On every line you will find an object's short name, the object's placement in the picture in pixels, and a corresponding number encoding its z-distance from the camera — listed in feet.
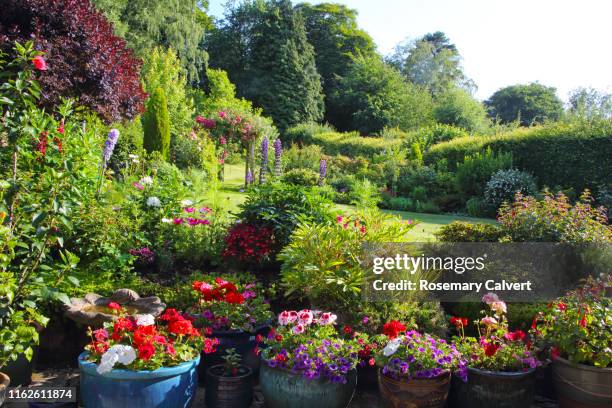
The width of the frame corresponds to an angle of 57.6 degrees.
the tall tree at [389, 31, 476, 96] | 141.79
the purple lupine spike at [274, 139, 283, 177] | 36.68
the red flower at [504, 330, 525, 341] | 11.03
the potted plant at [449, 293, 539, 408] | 10.45
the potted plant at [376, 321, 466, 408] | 10.11
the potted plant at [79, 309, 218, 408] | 9.27
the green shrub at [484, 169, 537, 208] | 39.29
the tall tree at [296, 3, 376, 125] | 111.14
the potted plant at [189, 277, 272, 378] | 12.04
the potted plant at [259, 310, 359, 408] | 10.14
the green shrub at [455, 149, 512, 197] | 42.68
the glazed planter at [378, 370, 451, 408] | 10.11
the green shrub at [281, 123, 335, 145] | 80.84
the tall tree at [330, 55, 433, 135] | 92.89
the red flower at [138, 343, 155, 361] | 9.12
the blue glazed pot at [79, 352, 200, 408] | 9.31
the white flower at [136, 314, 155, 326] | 10.00
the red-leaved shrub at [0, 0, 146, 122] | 20.95
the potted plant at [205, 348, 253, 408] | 10.73
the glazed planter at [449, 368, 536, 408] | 10.43
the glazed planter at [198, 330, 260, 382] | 11.97
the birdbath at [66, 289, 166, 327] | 11.81
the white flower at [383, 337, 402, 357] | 10.14
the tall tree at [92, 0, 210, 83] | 64.76
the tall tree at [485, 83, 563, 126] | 157.79
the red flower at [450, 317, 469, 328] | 11.40
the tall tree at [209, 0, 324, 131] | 94.58
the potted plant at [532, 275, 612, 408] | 10.19
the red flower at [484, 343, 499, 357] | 10.35
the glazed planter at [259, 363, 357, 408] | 10.17
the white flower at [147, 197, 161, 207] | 17.61
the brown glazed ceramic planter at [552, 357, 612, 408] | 10.16
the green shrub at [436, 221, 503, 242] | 16.35
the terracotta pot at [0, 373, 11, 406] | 9.83
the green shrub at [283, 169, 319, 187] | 33.65
